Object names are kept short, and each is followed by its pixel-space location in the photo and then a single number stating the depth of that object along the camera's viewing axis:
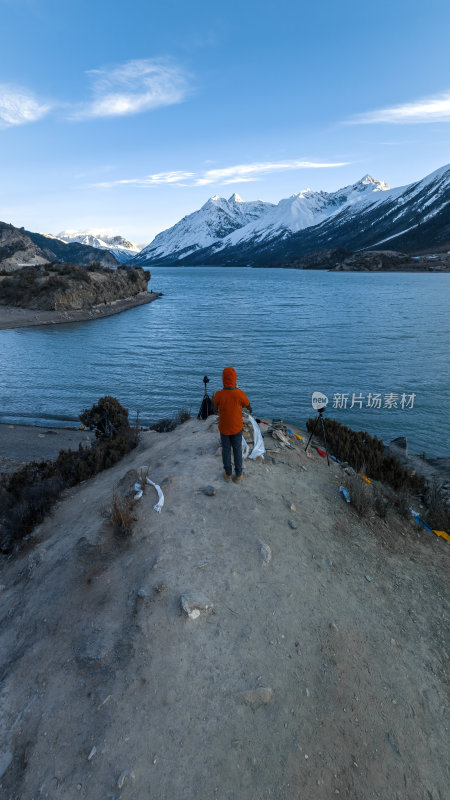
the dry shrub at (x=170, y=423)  14.16
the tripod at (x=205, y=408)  12.88
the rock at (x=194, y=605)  5.23
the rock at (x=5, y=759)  4.12
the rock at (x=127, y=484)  8.14
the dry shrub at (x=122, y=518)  6.85
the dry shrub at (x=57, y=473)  8.77
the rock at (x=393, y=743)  4.21
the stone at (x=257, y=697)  4.38
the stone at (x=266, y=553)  6.28
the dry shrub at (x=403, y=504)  8.38
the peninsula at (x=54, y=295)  52.78
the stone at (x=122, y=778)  3.74
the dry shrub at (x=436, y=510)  8.43
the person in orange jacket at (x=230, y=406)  7.45
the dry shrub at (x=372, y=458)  10.37
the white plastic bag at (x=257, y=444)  9.17
